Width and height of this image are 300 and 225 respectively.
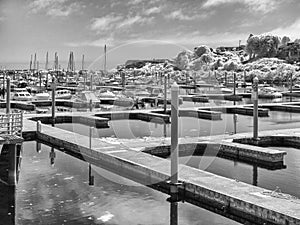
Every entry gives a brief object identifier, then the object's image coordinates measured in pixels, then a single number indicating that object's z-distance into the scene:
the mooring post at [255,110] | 17.03
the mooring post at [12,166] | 11.94
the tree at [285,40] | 146.62
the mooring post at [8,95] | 18.80
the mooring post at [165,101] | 27.91
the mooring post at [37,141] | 17.13
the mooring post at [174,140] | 10.62
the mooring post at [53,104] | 24.10
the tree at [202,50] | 137.94
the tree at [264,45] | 135.50
